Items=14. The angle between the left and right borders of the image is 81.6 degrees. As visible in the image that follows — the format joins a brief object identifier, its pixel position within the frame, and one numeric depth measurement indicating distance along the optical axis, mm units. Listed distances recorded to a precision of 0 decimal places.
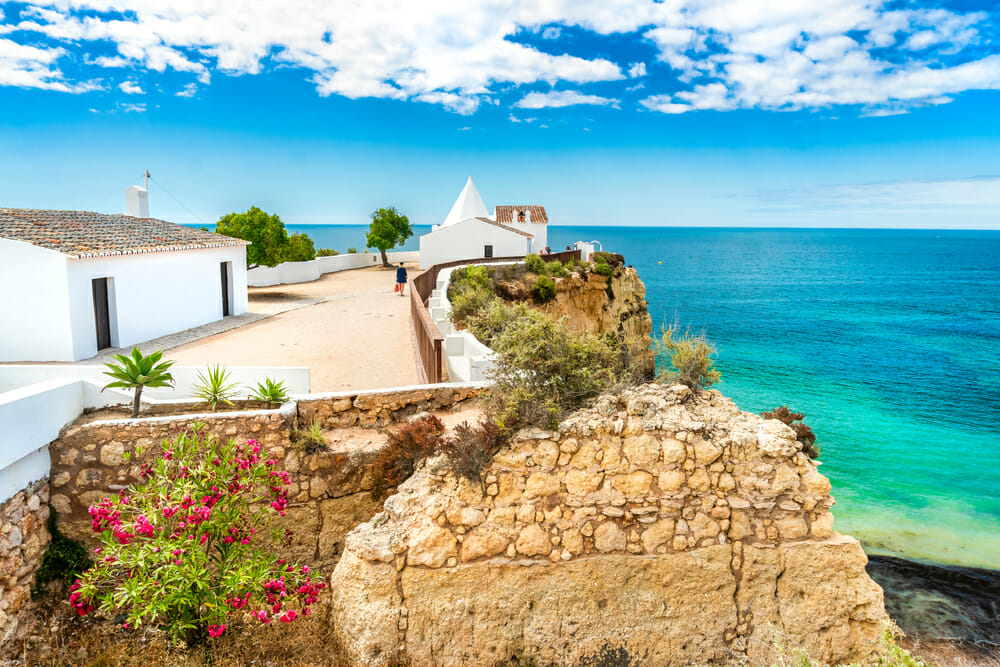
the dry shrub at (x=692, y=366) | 7203
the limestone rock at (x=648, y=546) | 6184
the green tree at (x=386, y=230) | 40781
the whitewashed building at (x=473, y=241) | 36312
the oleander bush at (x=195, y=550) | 5312
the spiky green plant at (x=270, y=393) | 7477
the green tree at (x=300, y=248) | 27941
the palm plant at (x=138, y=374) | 7022
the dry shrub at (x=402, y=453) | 6648
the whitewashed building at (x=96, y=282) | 12320
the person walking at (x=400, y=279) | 25778
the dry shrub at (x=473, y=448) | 6176
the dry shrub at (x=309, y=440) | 6863
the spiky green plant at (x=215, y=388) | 7387
